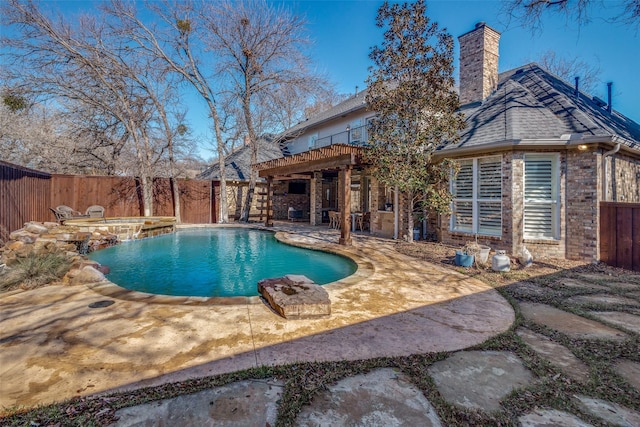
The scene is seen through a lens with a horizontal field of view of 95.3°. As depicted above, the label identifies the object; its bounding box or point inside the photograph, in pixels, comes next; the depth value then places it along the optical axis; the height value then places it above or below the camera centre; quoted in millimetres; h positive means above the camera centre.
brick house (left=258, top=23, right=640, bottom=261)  7047 +1130
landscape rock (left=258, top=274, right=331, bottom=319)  3584 -1140
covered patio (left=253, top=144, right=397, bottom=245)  8992 +1133
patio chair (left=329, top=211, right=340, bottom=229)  13413 -461
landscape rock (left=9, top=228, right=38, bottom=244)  7354 -643
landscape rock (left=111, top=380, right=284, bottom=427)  1865 -1348
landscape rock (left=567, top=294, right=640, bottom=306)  4344 -1404
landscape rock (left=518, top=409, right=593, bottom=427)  1906 -1410
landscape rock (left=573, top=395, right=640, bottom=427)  1954 -1422
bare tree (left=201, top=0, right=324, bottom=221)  14906 +8669
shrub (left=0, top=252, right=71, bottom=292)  4637 -1023
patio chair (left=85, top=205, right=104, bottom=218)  13250 -6
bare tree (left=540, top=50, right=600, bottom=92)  20438 +9983
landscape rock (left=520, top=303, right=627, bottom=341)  3277 -1407
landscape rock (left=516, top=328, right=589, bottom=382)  2526 -1409
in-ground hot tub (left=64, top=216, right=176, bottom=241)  9836 -564
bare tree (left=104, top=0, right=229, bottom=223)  14055 +8622
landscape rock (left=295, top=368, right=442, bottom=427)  1904 -1375
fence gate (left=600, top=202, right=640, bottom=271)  6285 -581
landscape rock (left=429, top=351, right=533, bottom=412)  2139 -1387
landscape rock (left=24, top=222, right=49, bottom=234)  8023 -478
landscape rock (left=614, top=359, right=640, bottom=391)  2416 -1432
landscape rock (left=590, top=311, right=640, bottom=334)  3529 -1421
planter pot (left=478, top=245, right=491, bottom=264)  6348 -1023
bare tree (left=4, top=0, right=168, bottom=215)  12000 +6654
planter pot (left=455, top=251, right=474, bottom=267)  6430 -1122
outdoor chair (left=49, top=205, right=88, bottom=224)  11883 -40
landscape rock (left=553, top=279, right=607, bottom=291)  5090 -1375
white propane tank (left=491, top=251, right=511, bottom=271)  6102 -1130
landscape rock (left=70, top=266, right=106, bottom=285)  4871 -1105
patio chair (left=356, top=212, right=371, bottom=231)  13041 -490
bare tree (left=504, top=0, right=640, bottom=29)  6245 +4685
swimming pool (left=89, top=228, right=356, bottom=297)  5707 -1378
